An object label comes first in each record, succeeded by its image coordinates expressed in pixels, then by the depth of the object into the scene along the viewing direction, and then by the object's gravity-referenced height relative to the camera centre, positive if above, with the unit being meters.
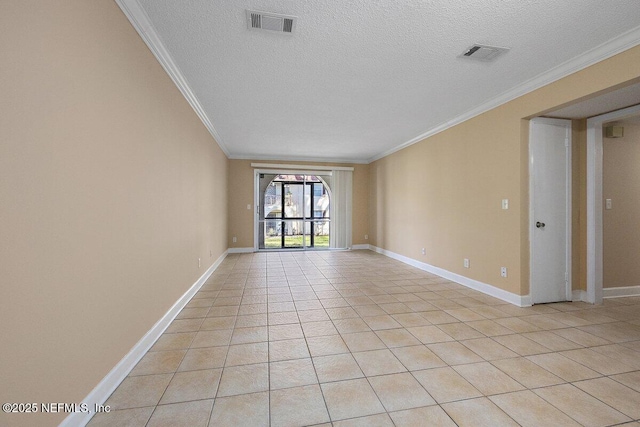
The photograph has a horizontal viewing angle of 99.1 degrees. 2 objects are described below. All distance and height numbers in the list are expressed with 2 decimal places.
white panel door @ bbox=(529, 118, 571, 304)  3.20 +0.07
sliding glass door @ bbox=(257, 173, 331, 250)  7.62 +0.28
